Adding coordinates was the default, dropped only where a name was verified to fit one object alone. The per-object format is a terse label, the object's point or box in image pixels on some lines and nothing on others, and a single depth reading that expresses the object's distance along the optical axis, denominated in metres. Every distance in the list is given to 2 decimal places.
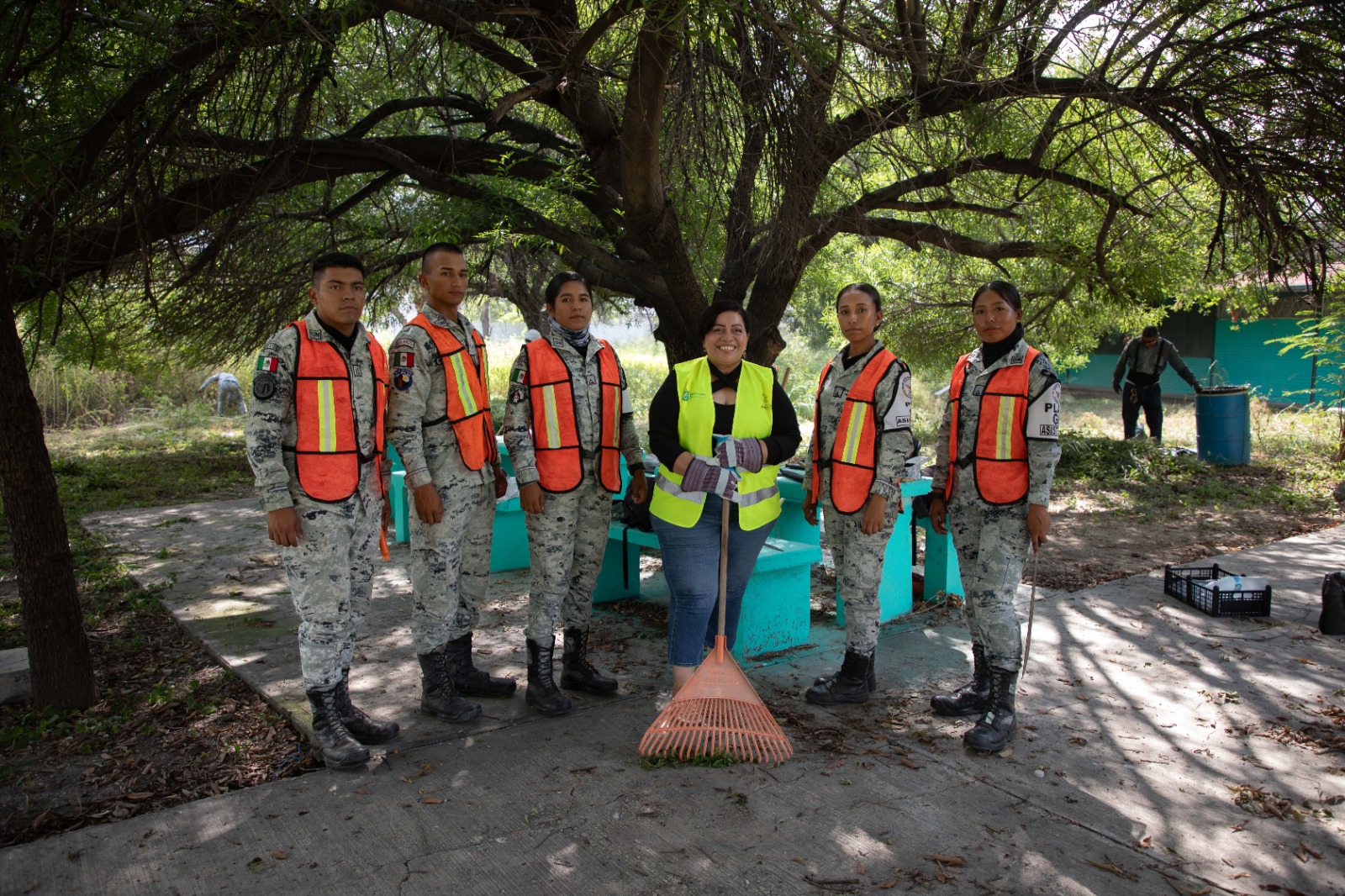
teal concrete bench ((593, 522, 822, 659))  5.07
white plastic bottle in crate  5.73
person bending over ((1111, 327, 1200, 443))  11.77
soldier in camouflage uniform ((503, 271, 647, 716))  4.28
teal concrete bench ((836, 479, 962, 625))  5.68
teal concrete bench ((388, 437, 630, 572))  6.88
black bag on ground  5.36
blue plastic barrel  11.24
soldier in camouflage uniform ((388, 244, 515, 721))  4.08
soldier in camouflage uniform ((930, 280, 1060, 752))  3.99
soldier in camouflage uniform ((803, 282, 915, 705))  4.28
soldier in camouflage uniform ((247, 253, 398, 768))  3.63
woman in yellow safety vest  4.09
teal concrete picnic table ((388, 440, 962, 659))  5.11
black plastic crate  5.72
